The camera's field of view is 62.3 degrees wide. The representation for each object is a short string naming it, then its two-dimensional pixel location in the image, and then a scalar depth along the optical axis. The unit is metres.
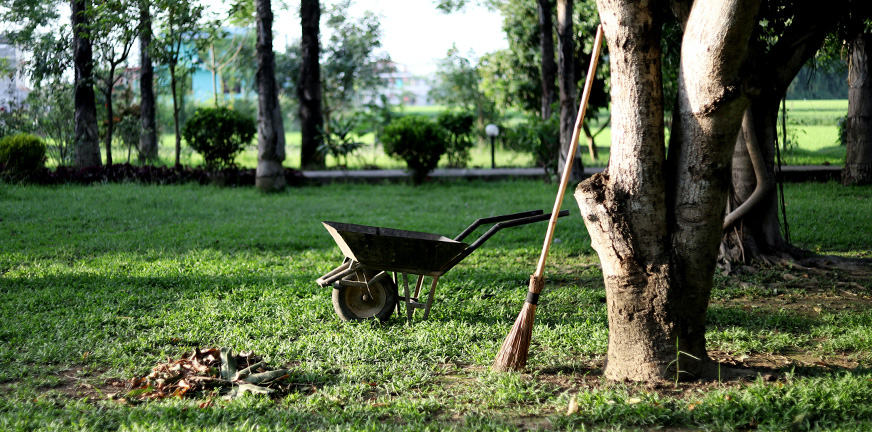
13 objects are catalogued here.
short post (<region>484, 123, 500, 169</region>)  15.59
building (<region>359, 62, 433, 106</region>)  27.11
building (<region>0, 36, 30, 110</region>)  16.46
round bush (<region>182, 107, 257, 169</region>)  13.02
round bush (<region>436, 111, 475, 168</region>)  15.12
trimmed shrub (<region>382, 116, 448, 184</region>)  13.27
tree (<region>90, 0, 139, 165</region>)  12.33
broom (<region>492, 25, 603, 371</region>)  3.88
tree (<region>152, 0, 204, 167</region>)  13.05
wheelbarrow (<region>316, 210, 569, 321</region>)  4.56
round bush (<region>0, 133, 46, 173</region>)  11.82
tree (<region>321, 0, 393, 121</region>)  24.77
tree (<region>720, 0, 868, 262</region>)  5.97
